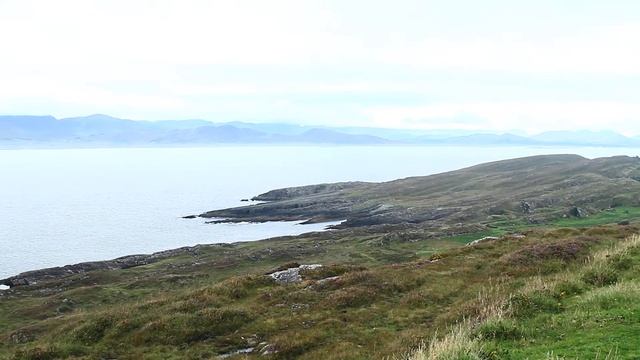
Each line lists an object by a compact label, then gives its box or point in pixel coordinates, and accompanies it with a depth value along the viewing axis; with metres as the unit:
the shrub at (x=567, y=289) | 22.45
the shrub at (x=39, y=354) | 24.46
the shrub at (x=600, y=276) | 24.59
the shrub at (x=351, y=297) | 28.94
